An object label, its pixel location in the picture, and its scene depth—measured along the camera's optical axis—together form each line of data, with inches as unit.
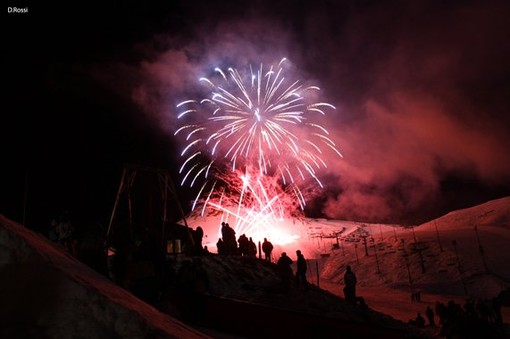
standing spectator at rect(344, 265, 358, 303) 631.2
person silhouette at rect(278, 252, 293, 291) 705.0
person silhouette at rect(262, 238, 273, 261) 886.4
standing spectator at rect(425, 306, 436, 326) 808.3
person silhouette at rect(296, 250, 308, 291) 688.6
